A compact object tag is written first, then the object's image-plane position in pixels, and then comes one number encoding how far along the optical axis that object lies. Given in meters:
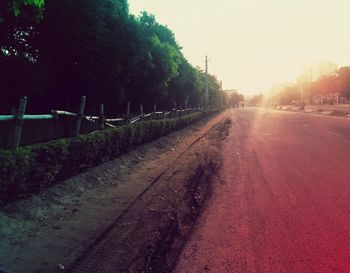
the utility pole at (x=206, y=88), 61.86
